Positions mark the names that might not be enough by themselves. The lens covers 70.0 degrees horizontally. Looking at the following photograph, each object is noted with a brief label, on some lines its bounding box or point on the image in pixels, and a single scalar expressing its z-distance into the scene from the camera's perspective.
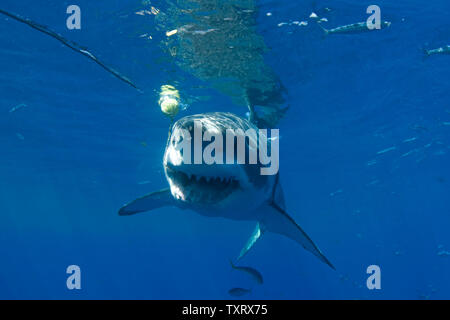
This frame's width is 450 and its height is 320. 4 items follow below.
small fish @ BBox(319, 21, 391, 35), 9.73
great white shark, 3.29
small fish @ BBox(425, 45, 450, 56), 11.09
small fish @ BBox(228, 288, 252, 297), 12.16
